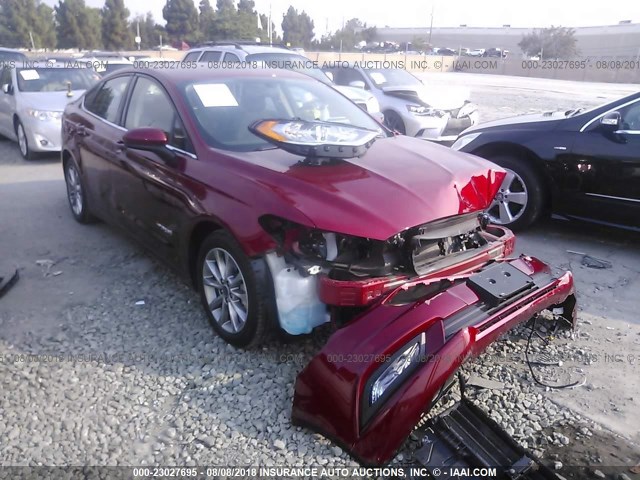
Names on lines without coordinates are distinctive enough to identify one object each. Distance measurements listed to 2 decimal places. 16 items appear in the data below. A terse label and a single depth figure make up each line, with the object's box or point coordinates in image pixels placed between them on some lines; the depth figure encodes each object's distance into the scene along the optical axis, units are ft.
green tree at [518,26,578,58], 212.43
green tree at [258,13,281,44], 183.03
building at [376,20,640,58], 236.84
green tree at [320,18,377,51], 256.52
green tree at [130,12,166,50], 186.80
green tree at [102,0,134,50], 164.14
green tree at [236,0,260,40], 170.71
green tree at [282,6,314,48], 248.28
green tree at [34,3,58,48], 151.43
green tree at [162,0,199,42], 194.08
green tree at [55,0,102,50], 157.17
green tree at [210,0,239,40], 171.32
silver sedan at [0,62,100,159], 29.43
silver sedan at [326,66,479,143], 32.89
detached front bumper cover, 8.00
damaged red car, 8.45
